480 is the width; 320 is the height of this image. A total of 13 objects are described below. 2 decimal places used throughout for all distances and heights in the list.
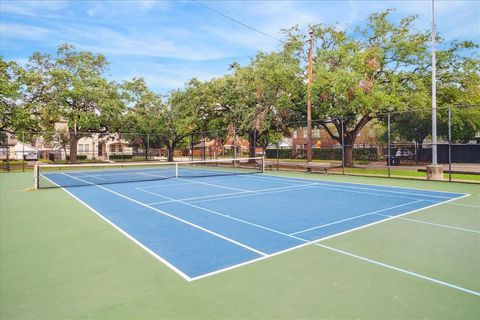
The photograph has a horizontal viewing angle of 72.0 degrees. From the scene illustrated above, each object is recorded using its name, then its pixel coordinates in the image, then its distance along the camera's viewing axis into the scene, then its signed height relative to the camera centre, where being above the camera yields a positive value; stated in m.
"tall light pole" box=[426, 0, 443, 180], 16.42 +0.15
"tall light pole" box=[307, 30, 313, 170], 22.84 +3.29
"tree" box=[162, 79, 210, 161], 31.70 +4.49
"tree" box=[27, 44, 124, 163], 30.91 +5.78
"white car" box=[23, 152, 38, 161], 46.22 -0.21
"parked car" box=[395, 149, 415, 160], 30.27 -0.40
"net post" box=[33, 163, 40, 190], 14.62 -1.05
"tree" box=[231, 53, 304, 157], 25.08 +4.72
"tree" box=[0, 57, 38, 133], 27.64 +4.46
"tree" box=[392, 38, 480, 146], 21.28 +4.25
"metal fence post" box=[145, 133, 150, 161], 34.17 +0.21
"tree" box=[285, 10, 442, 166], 20.37 +4.93
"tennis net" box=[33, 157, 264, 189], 17.50 -1.41
